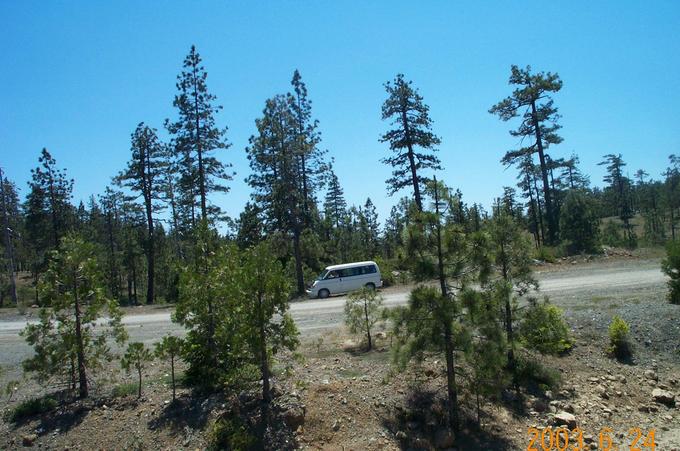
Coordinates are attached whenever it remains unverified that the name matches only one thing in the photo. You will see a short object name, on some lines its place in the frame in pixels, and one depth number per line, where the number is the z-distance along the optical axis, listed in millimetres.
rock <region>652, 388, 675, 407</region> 9477
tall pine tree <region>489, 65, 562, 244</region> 29828
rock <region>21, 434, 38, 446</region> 7502
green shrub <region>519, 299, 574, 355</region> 9000
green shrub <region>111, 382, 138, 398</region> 8789
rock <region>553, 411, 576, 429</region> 8312
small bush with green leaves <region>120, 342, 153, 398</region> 8180
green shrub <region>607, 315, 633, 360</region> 11188
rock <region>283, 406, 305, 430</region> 7638
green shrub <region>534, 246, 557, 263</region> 25656
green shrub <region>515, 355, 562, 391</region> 9516
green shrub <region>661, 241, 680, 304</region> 12789
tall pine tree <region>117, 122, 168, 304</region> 29422
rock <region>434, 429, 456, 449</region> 7544
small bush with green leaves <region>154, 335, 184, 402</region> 8094
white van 23141
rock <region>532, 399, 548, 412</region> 8797
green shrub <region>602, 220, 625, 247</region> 32194
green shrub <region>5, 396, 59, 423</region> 8273
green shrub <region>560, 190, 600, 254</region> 27578
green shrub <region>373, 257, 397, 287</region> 25219
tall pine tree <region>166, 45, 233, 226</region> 26016
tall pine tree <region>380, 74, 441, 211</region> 26766
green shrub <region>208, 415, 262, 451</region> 7098
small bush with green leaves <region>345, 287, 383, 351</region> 11086
